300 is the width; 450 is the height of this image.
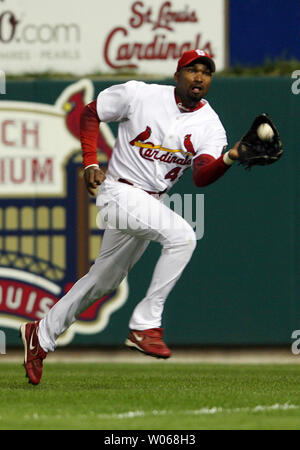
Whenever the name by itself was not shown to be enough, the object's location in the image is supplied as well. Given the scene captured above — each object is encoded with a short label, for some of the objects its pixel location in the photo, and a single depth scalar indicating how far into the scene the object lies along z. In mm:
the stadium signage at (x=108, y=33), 22766
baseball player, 13367
